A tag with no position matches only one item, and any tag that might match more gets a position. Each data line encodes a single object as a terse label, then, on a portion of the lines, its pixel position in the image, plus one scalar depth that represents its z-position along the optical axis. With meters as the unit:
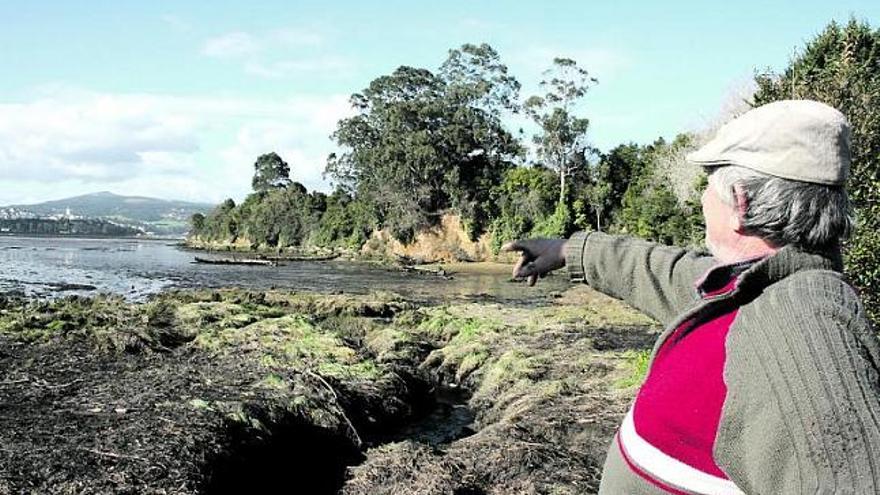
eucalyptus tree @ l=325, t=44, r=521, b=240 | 48.09
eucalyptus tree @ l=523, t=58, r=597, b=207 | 43.94
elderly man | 1.27
